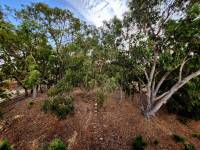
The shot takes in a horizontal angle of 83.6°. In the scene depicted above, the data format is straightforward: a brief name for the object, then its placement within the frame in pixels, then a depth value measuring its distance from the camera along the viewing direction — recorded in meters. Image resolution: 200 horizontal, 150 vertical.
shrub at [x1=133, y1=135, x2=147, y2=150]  5.28
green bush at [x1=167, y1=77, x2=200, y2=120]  7.03
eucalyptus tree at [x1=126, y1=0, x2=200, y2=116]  5.54
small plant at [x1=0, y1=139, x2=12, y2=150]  4.63
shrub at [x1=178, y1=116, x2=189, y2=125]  7.74
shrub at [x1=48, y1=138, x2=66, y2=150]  4.81
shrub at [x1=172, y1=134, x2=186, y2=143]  5.91
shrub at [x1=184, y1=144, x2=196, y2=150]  5.64
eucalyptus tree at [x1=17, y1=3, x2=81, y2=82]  8.11
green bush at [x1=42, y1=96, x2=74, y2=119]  6.40
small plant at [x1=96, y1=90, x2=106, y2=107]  5.75
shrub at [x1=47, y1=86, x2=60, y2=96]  6.12
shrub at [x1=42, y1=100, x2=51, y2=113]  6.69
